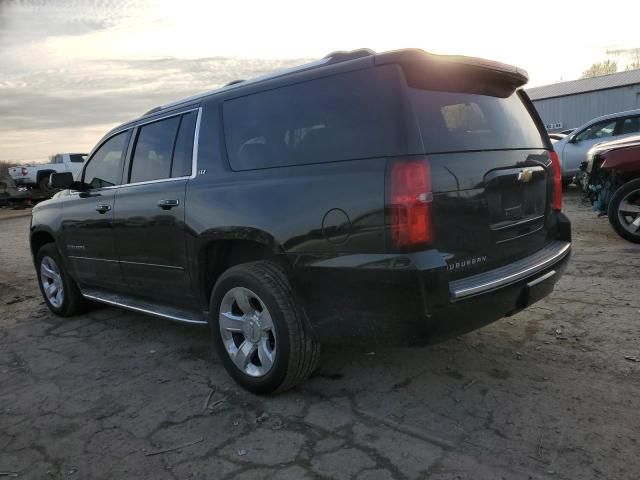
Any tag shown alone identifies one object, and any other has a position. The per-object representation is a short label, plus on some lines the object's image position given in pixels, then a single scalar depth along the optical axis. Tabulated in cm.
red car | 689
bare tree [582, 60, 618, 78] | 5972
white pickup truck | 2420
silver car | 1166
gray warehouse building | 3094
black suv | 269
